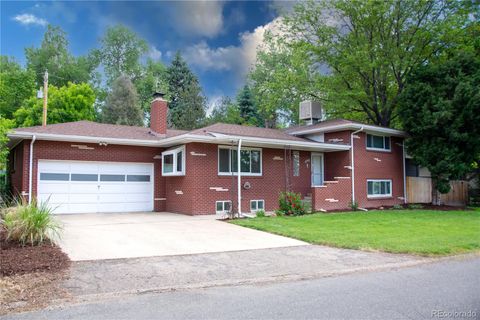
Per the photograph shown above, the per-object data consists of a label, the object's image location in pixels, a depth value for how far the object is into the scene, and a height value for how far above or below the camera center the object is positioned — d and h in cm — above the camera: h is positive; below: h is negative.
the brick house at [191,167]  1528 +80
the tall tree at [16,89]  3481 +872
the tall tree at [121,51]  4622 +1596
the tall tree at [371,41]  2275 +874
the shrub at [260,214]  1430 -106
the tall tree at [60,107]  3173 +670
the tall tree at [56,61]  4034 +1318
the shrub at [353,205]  1764 -91
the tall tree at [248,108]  3847 +773
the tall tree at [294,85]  2722 +720
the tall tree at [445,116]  1825 +325
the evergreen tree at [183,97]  3591 +851
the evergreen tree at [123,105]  3753 +774
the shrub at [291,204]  1503 -74
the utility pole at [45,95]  2335 +566
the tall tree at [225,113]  3862 +741
